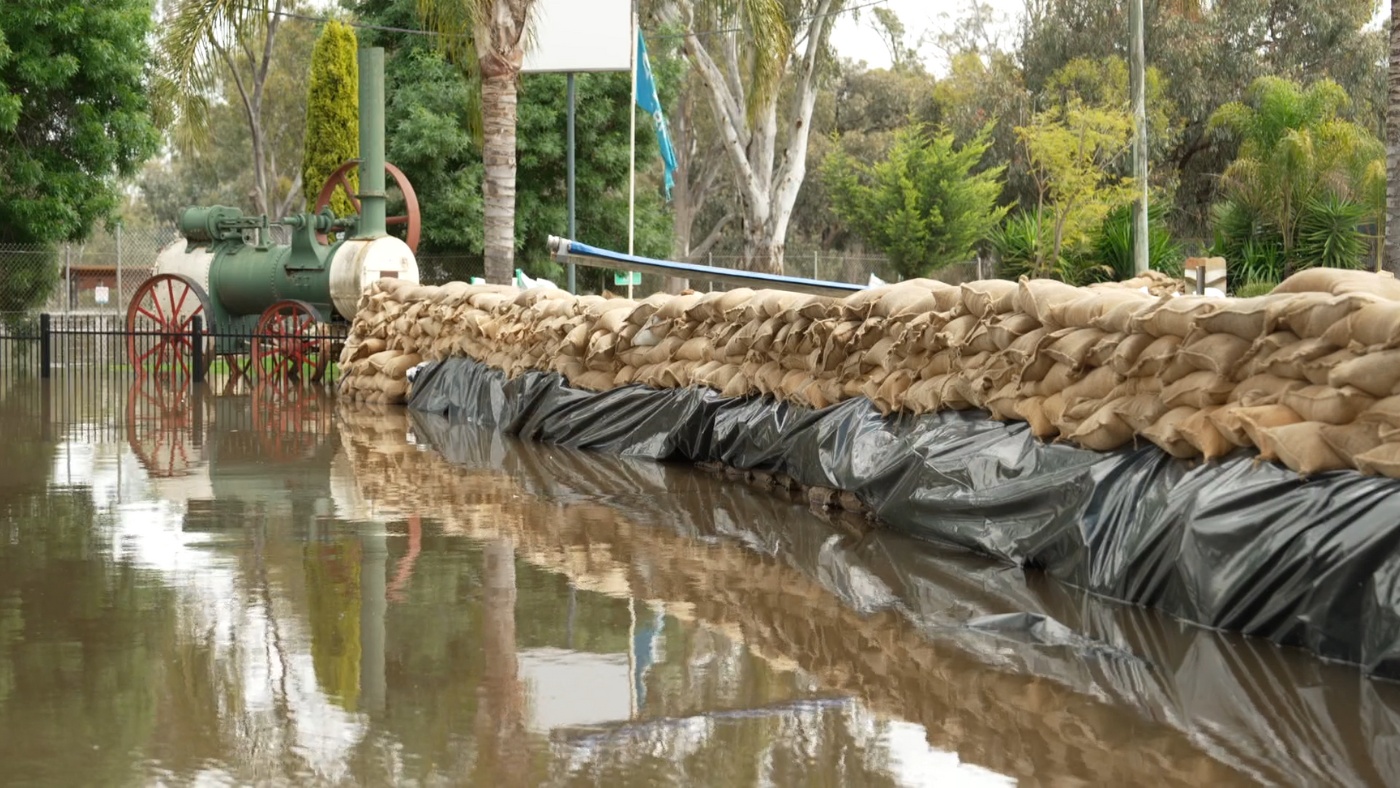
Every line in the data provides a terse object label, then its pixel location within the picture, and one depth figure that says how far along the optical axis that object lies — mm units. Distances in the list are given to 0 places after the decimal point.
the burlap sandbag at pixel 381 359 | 14977
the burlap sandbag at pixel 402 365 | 14828
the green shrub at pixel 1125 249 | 25750
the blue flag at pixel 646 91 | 22656
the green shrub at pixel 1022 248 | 28078
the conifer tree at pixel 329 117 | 28359
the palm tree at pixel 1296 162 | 26375
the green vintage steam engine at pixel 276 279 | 16859
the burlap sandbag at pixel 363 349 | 15495
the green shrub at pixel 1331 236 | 25078
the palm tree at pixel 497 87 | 15702
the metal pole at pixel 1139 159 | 23203
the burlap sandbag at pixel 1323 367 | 4961
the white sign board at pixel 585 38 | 16969
